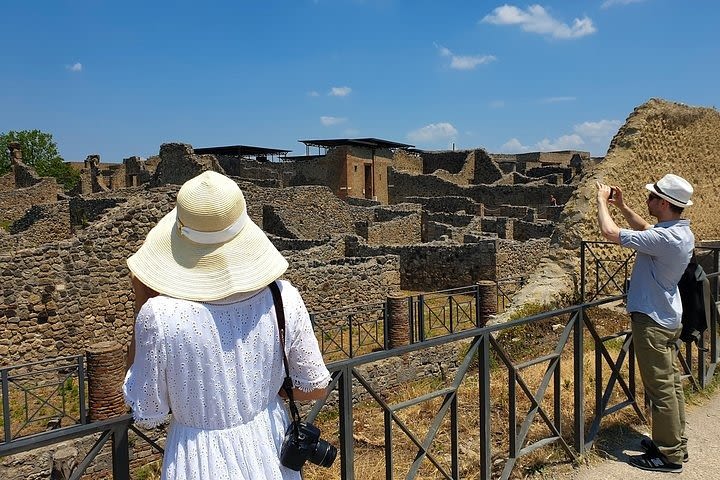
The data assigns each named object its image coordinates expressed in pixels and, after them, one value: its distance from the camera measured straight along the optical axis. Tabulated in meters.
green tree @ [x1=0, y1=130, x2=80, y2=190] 52.62
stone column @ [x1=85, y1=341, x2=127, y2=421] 7.90
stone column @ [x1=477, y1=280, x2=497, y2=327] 11.80
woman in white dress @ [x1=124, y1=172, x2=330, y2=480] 2.02
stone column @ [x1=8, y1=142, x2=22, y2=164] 42.37
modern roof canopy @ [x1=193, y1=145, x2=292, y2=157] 50.53
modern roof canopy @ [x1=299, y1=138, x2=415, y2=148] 44.34
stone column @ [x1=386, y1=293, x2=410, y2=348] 11.03
